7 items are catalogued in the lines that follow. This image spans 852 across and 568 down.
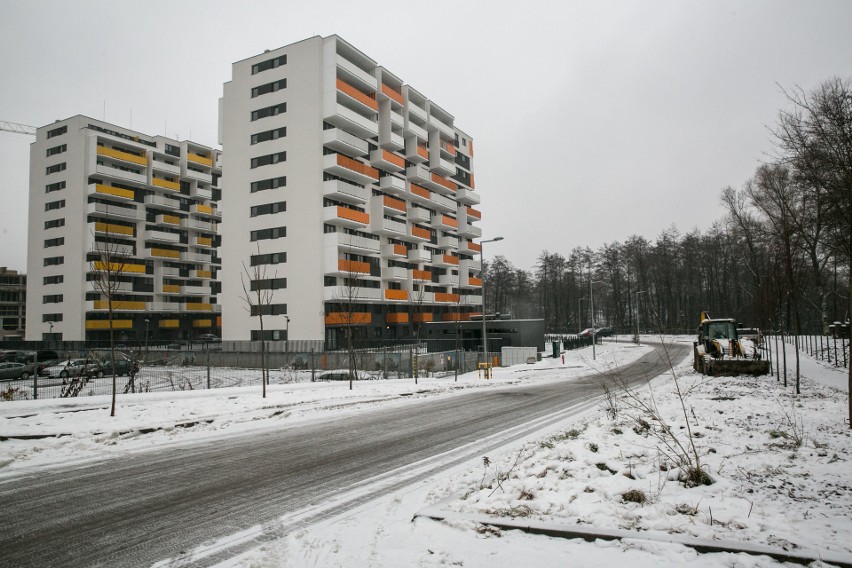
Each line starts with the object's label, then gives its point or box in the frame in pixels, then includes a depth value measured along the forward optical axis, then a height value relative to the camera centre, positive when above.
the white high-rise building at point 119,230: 56.75 +10.54
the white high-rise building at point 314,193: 44.41 +11.75
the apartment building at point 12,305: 101.38 +1.73
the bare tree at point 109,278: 13.49 +1.10
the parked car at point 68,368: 27.96 -3.46
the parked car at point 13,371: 30.88 -3.74
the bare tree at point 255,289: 43.97 +2.21
